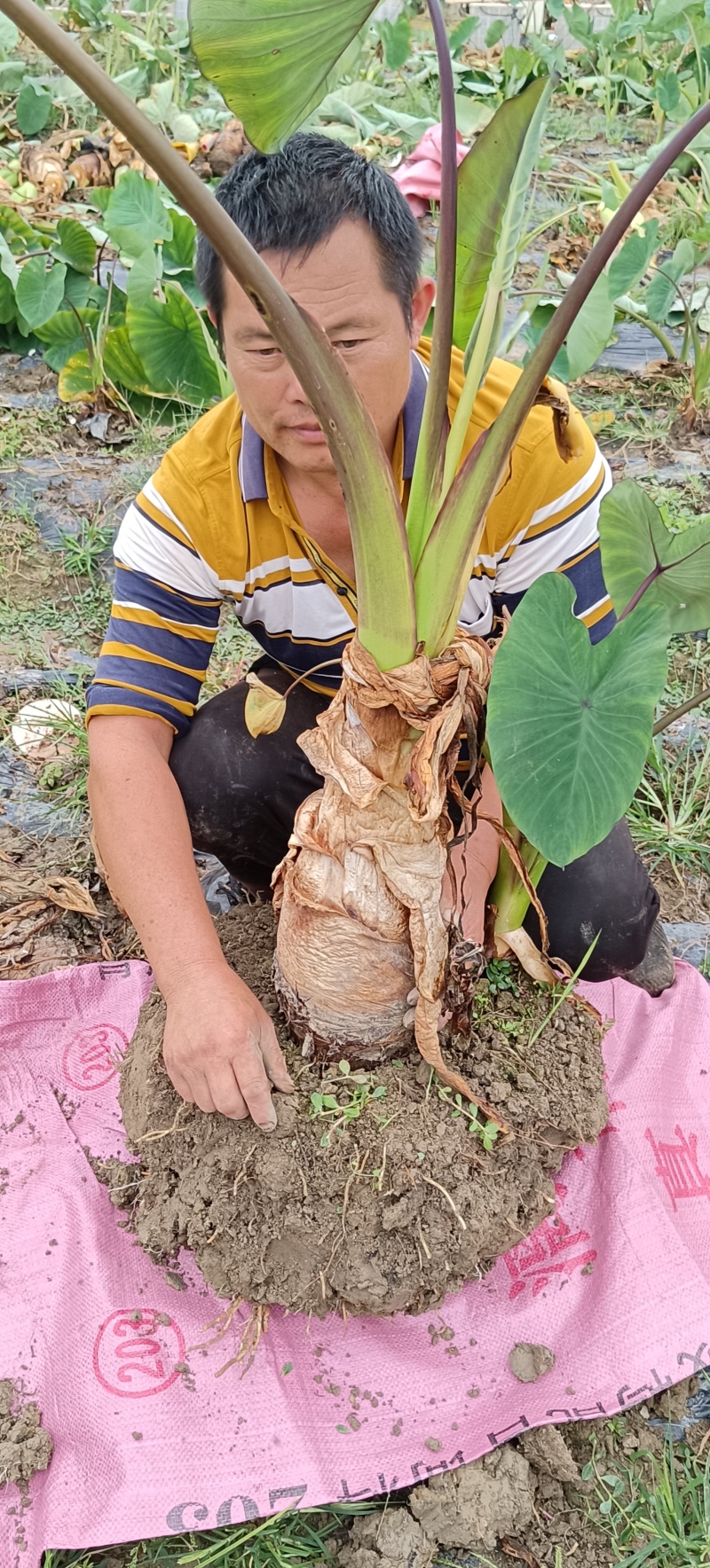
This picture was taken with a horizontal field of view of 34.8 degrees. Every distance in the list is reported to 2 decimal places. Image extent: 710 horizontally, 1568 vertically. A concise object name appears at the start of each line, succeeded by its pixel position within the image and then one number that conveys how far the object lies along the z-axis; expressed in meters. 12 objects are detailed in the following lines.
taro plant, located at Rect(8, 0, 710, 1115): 0.91
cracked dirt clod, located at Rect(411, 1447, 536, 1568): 1.15
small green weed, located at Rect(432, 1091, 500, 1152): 1.19
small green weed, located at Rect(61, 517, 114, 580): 2.53
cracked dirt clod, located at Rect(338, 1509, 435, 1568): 1.13
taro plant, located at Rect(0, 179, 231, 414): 2.69
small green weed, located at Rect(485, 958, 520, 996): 1.33
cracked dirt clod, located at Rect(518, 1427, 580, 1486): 1.19
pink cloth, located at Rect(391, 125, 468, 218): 3.00
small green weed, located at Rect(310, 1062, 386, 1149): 1.21
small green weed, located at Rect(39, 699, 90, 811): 2.03
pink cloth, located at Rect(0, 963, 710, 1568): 1.16
